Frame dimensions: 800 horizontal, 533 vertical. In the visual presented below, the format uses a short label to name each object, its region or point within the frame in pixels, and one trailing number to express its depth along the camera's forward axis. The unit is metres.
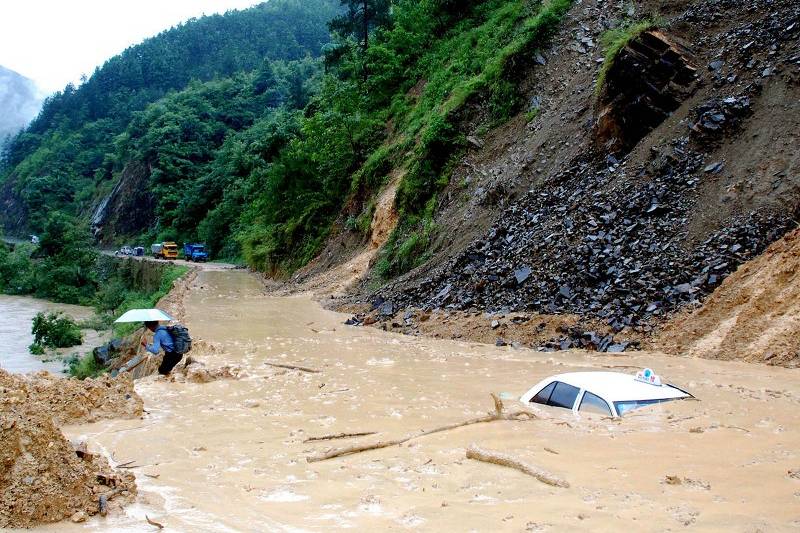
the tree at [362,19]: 39.56
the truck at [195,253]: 54.81
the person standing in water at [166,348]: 10.55
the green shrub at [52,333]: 28.45
